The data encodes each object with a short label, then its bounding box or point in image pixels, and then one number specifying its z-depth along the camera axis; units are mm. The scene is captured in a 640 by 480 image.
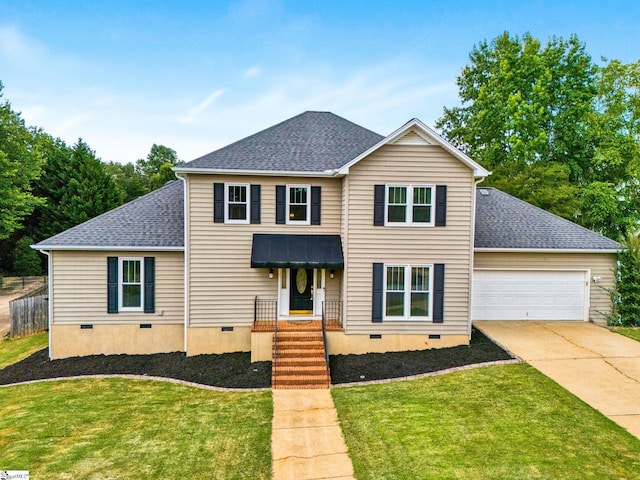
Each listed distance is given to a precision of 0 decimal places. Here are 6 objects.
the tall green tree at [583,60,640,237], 23578
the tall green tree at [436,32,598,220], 25133
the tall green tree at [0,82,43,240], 27625
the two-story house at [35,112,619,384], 12078
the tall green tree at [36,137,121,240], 30266
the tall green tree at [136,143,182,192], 53600
